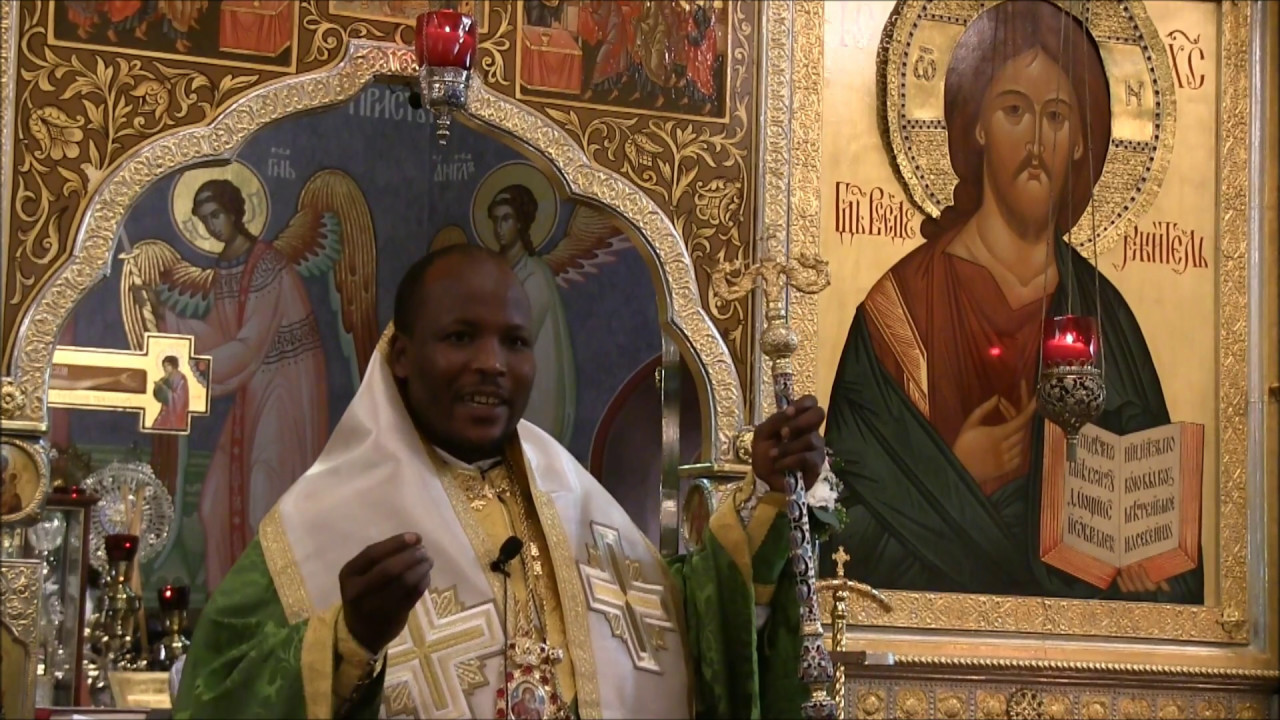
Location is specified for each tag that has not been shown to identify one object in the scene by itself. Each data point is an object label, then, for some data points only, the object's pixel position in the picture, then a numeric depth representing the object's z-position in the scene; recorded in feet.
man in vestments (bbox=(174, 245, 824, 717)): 13.75
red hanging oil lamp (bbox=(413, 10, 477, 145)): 25.16
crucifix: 29.17
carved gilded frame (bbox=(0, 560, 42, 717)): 24.43
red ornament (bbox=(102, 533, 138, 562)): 30.30
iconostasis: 26.17
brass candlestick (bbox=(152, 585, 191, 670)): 31.35
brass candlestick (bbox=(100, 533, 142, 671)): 29.68
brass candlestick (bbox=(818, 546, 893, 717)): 27.76
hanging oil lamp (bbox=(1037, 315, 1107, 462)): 27.02
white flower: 24.27
